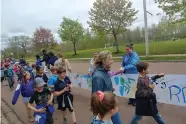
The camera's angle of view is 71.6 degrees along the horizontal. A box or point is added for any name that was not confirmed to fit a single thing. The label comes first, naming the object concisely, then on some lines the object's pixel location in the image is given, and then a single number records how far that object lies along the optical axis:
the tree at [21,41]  48.04
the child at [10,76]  7.73
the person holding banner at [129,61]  3.70
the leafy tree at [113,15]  18.23
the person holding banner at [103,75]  1.82
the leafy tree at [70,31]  24.00
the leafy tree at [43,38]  32.04
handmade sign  2.99
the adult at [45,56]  5.80
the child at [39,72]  3.77
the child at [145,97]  2.38
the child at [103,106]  1.34
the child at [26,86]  3.39
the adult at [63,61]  4.66
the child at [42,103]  2.63
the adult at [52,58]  5.37
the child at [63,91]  2.95
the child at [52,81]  3.16
